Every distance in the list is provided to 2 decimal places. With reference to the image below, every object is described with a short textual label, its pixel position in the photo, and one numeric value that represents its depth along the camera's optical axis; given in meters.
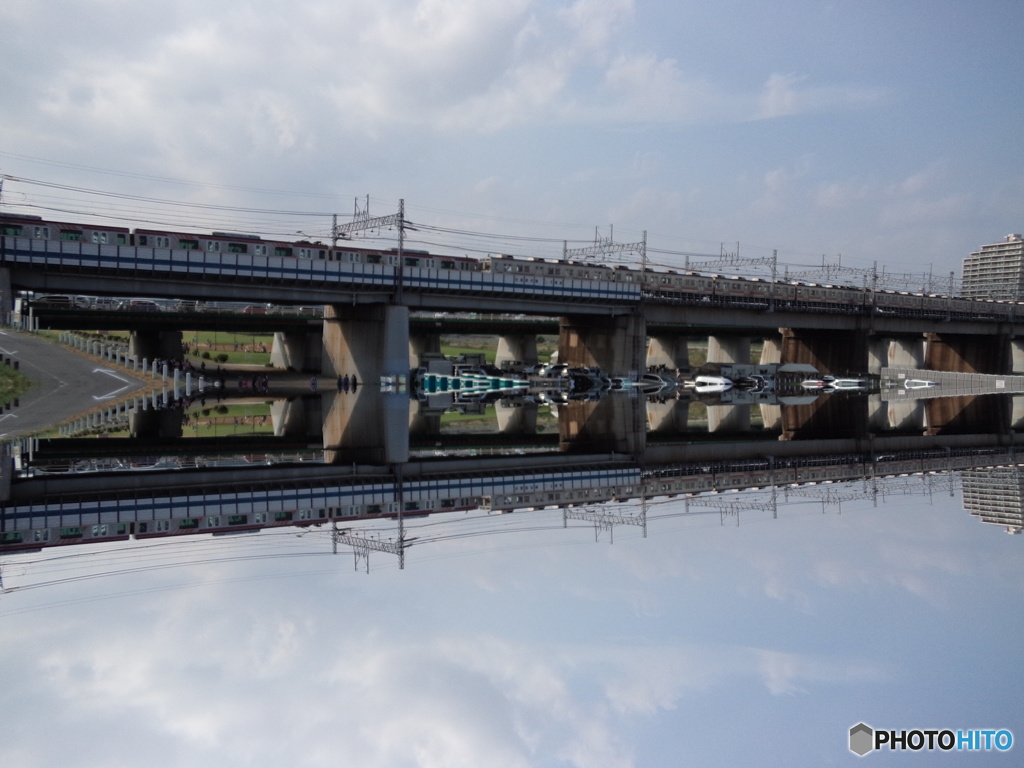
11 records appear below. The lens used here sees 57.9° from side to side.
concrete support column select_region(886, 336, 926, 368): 130.38
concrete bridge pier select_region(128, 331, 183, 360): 80.39
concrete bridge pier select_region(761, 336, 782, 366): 117.50
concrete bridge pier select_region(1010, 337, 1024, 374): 130.00
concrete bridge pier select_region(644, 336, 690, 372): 108.25
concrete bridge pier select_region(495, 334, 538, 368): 105.94
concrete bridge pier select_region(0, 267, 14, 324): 51.69
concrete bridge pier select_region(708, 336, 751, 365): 107.25
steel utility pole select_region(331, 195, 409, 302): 61.16
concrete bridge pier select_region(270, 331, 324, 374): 90.12
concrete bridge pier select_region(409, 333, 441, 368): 96.00
